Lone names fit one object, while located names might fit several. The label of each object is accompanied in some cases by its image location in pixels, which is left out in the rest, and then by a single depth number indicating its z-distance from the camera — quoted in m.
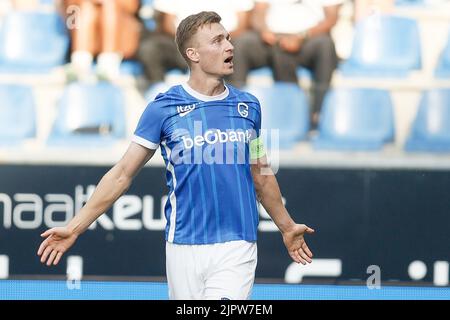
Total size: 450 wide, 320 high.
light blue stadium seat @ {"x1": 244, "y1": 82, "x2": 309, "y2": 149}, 11.73
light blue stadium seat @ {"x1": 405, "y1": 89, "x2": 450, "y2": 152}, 11.87
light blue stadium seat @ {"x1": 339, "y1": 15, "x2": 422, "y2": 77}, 11.77
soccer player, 8.23
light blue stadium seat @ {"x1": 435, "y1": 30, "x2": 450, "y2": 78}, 11.88
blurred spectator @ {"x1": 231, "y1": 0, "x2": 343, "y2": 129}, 11.66
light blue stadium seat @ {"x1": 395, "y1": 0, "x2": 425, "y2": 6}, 11.78
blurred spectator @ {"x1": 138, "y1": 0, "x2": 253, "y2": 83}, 11.67
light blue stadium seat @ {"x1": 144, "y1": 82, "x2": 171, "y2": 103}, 11.70
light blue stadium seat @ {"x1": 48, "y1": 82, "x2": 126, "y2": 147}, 11.67
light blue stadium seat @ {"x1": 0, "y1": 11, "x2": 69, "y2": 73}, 11.64
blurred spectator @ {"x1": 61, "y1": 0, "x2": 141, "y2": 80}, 11.66
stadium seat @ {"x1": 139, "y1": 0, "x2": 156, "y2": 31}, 11.66
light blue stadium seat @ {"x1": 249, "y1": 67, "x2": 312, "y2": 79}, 11.73
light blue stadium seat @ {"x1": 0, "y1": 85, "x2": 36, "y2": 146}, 11.68
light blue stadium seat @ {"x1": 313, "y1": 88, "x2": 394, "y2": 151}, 11.81
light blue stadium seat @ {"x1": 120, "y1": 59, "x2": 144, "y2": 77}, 11.68
